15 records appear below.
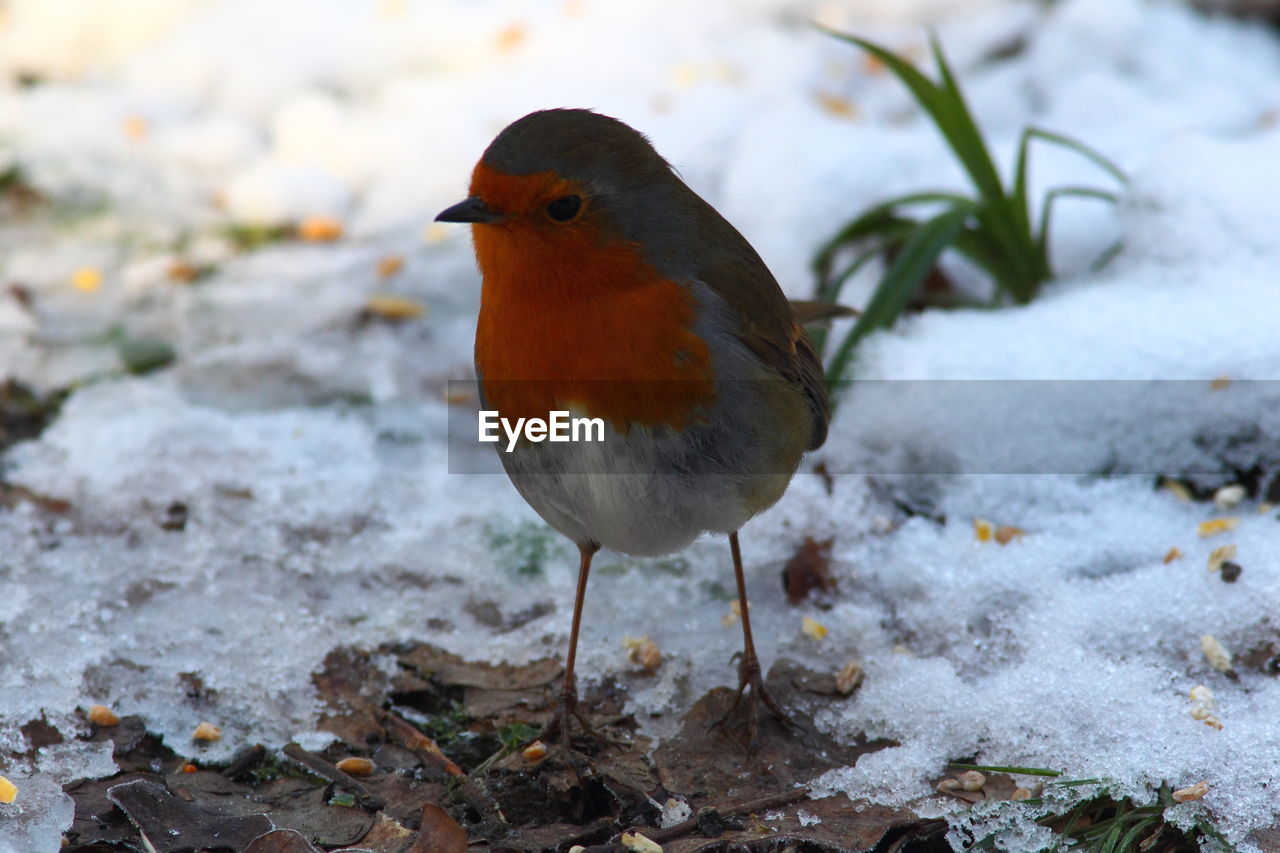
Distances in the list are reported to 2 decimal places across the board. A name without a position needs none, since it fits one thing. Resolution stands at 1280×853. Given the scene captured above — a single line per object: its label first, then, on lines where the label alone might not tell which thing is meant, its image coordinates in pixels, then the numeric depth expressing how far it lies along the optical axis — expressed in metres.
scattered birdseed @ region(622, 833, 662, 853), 4.92
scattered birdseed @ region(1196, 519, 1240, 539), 6.61
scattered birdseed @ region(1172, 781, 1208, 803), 4.91
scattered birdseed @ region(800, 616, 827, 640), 6.46
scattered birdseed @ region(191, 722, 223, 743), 5.70
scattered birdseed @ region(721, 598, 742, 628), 6.66
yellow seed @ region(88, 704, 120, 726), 5.63
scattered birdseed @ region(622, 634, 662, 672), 6.31
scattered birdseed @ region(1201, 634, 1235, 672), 5.70
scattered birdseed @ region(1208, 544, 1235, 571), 6.22
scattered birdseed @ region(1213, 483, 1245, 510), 6.92
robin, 5.17
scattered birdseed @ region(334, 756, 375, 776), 5.62
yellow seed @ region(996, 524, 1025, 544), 6.90
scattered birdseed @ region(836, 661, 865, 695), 6.03
